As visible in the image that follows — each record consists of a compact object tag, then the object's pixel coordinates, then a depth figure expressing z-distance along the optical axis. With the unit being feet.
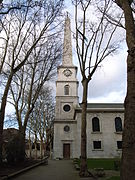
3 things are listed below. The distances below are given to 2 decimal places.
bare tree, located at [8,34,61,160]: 59.72
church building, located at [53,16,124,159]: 107.88
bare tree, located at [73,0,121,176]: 39.53
